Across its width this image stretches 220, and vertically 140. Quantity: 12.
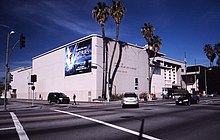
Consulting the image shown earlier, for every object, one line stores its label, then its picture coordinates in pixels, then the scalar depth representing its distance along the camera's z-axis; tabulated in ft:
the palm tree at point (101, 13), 130.00
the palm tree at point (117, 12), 134.00
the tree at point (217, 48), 219.82
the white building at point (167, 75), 192.95
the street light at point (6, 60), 78.25
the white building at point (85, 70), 138.31
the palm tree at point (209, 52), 228.63
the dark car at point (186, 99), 88.82
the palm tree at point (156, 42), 164.66
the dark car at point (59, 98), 118.73
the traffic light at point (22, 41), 69.01
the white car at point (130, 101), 77.20
